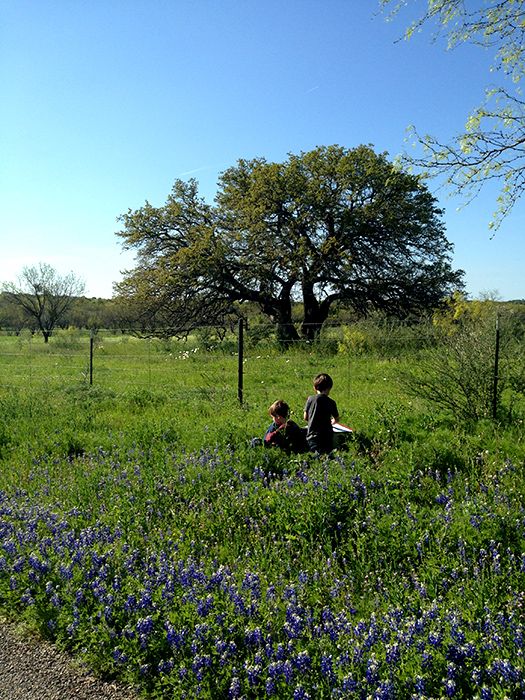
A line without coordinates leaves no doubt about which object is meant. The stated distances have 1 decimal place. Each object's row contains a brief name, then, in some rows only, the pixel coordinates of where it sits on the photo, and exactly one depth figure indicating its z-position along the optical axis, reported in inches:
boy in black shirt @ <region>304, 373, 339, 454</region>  278.1
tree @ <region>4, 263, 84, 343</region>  2450.8
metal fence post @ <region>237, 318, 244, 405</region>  437.4
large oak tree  1047.6
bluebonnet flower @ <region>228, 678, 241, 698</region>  114.1
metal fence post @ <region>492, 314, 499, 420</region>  314.8
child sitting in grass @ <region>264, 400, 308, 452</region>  281.7
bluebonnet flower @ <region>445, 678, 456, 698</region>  102.3
